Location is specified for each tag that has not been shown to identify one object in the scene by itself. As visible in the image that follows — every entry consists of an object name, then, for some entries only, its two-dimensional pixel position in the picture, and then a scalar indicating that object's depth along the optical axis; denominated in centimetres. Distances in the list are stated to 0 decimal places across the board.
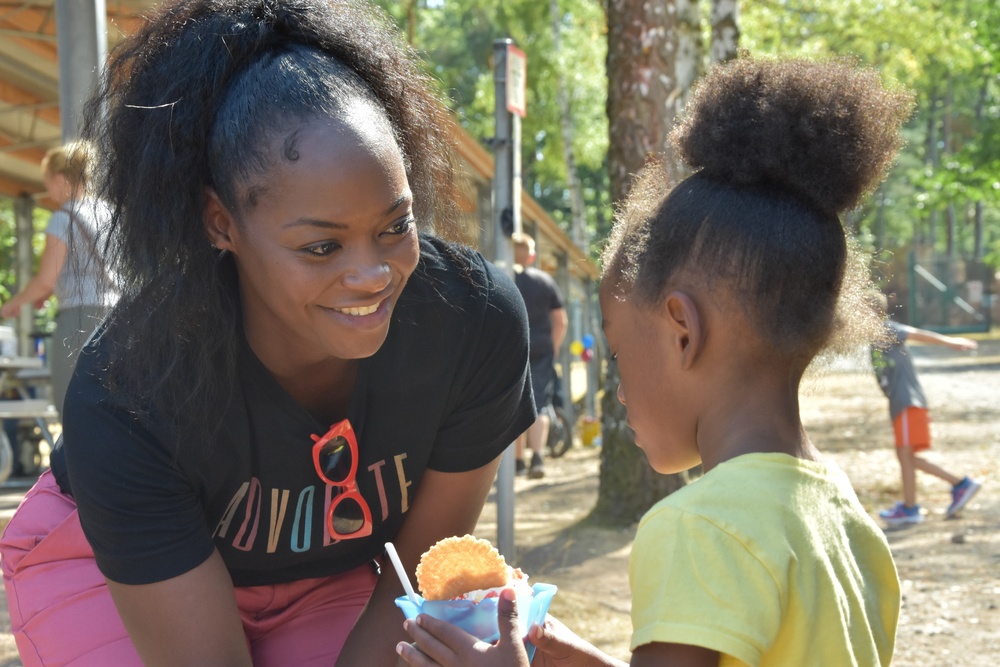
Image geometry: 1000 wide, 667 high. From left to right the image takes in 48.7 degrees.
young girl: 161
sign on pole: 506
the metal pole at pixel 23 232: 1167
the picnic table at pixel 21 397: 700
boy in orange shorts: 671
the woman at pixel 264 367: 195
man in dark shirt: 836
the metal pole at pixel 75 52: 390
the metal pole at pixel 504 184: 505
